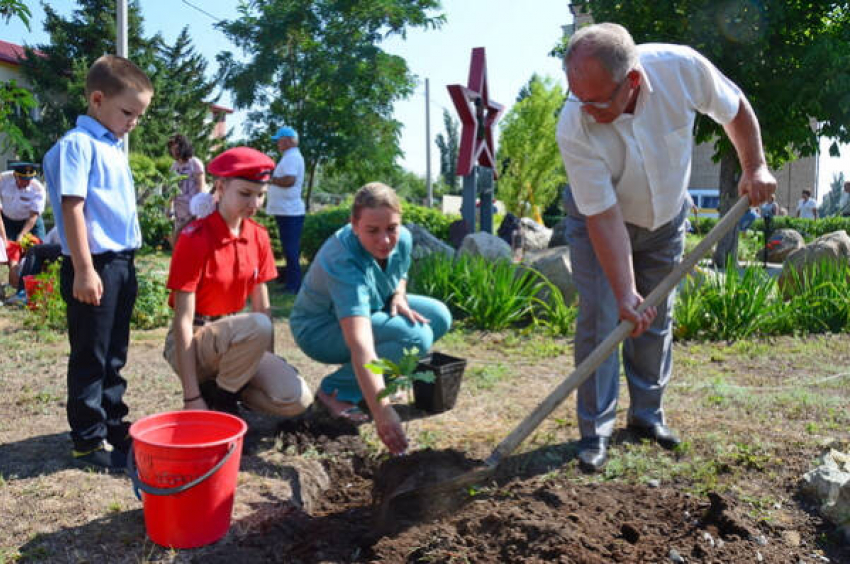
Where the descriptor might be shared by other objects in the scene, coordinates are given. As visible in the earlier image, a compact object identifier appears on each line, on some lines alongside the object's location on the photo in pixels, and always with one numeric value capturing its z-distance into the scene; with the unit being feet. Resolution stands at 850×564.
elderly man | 7.91
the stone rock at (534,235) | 52.47
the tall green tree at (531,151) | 86.22
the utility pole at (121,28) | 35.53
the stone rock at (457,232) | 33.06
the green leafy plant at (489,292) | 19.62
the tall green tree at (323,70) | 60.95
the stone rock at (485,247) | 24.61
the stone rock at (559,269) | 21.39
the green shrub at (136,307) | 19.40
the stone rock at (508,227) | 45.70
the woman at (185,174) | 24.45
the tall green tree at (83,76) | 76.23
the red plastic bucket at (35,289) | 20.02
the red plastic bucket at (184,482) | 6.93
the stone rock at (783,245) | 47.96
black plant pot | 11.93
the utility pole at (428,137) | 116.98
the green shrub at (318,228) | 35.96
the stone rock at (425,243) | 25.59
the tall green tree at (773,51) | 33.50
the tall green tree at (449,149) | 190.70
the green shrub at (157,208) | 24.43
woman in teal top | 9.73
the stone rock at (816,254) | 23.86
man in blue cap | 24.01
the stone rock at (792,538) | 7.48
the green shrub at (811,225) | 59.62
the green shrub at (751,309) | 18.24
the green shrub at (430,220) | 39.33
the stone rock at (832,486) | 7.62
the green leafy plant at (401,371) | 8.26
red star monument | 32.06
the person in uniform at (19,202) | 25.84
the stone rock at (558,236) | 46.39
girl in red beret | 9.77
